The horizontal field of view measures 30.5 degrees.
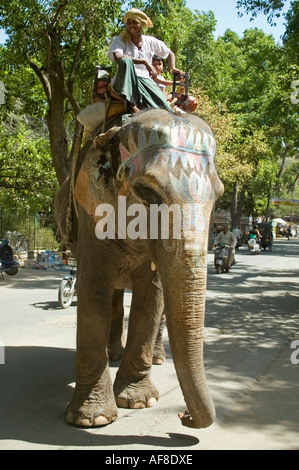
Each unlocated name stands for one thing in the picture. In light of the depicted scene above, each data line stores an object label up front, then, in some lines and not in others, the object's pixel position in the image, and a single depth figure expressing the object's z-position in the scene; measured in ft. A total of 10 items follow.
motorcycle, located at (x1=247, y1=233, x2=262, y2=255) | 98.37
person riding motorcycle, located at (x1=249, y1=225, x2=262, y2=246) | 100.43
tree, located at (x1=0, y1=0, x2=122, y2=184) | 44.93
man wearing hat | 15.28
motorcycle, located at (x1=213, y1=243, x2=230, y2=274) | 61.77
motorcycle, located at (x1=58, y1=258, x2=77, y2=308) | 34.78
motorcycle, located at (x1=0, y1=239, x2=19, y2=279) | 49.55
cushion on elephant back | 16.34
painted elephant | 11.83
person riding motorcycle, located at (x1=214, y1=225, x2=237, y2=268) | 63.27
